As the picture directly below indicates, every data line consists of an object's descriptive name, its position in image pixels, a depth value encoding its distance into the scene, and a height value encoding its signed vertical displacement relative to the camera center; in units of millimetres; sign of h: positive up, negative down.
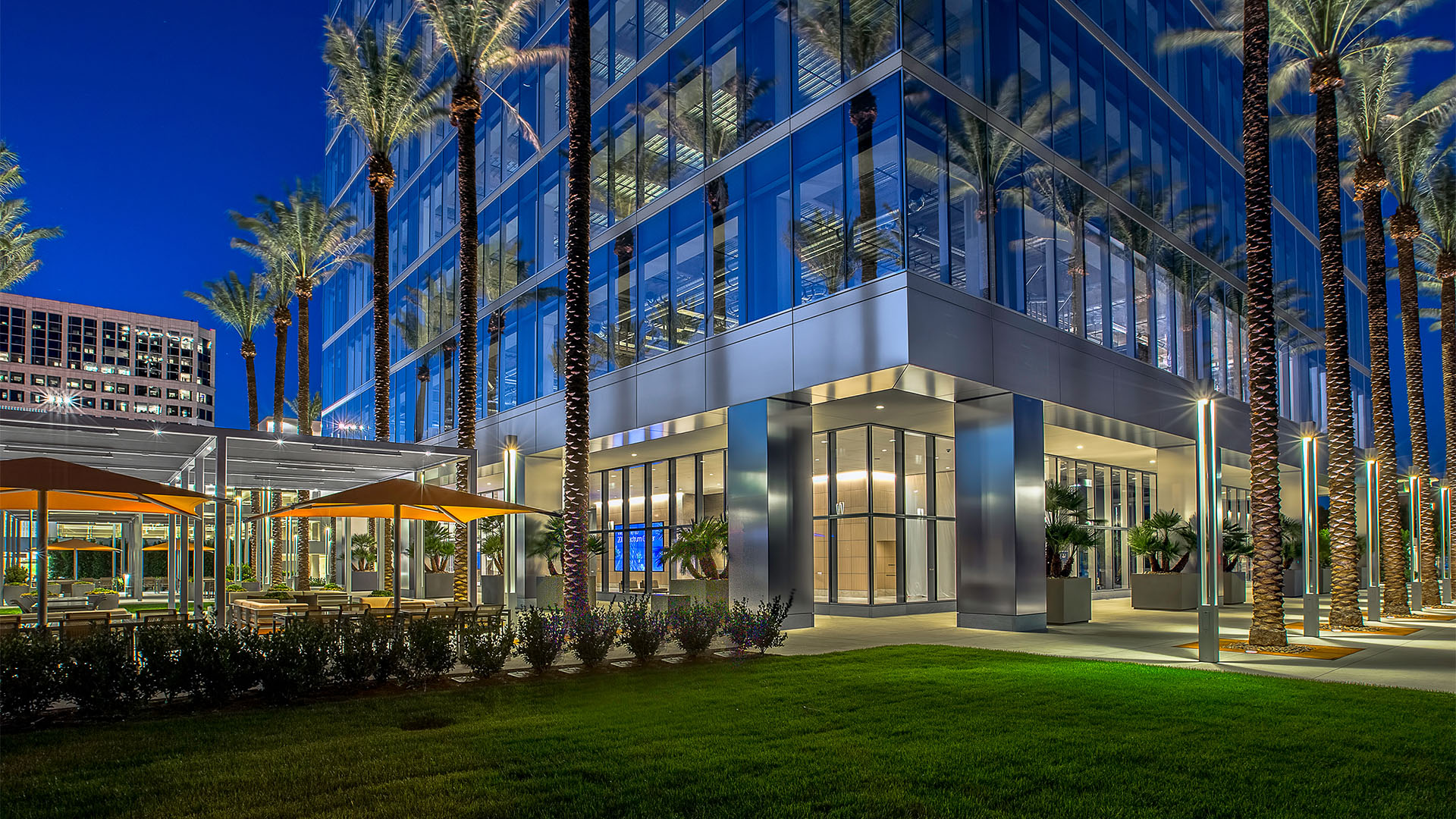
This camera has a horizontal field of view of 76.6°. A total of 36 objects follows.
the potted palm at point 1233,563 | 29578 -3140
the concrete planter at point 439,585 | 31953 -3799
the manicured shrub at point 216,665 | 10641 -2193
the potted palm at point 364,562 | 41688 -4375
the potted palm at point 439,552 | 32000 -2821
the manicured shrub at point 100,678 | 9906 -2163
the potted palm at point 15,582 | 29694 -3765
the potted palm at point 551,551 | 26627 -2526
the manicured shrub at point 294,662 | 10914 -2245
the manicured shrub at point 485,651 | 12695 -2458
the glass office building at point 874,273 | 20312 +5268
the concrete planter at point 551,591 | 27078 -3502
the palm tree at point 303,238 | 38938 +10349
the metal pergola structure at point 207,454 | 17047 +532
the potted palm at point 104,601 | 21016 -2878
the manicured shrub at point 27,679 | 9570 -2091
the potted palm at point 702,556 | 22812 -2127
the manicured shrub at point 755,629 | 15258 -2589
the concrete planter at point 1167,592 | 27703 -3757
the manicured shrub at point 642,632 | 14266 -2493
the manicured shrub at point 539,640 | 13242 -2424
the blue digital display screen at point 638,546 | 32750 -2631
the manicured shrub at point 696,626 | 14812 -2493
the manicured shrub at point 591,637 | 13797 -2471
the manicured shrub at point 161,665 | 10445 -2134
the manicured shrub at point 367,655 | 11672 -2313
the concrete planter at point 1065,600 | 22422 -3188
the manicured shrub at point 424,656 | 12312 -2418
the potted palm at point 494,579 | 28981 -3340
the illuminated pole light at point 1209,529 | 15000 -1055
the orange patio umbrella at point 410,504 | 15391 -484
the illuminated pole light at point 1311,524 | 18742 -1388
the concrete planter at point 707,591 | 22547 -2921
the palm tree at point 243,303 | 47188 +8937
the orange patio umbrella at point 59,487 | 11836 -108
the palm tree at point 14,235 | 32969 +9605
